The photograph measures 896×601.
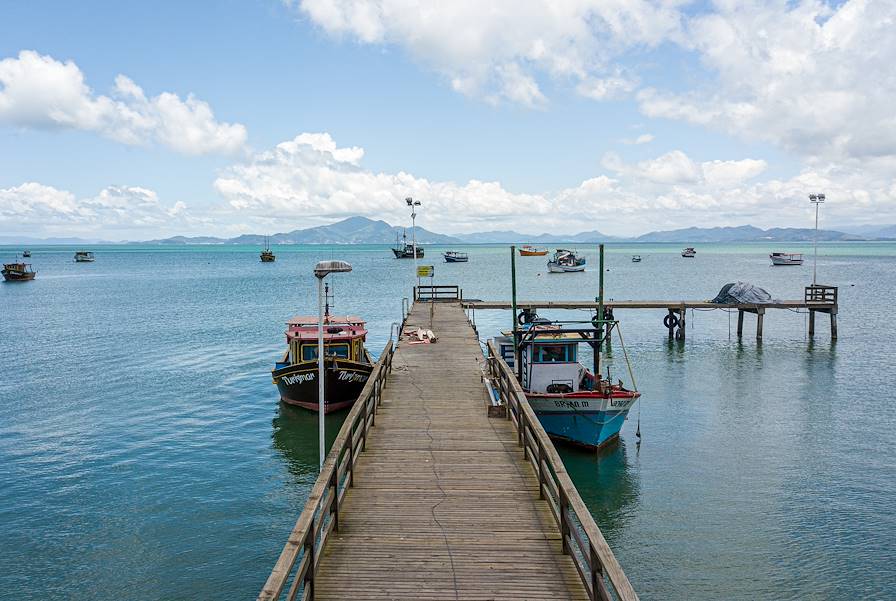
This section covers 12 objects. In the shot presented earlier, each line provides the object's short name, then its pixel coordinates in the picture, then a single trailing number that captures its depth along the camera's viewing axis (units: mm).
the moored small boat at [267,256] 181225
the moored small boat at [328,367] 25047
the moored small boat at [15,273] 102438
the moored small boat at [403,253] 181250
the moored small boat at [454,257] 175125
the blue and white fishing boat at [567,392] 20406
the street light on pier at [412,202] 39456
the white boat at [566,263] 120550
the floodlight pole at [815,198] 53584
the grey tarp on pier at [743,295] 44781
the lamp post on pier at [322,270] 12188
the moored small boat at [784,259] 159625
